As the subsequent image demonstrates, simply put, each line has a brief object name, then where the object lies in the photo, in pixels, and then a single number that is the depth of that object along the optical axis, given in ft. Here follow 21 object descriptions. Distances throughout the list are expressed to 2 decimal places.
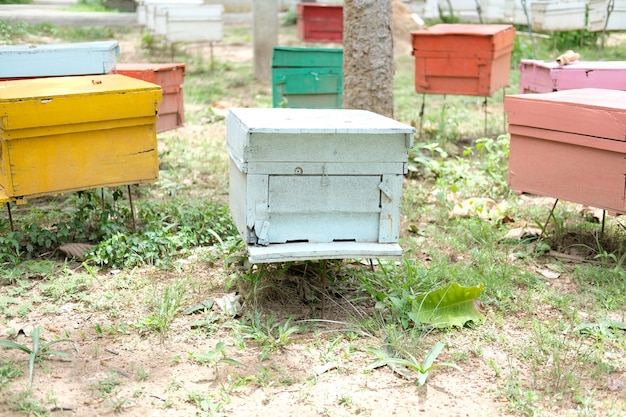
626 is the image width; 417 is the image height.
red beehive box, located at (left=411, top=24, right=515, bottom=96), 22.80
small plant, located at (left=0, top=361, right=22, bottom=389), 9.98
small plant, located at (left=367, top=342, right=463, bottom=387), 10.34
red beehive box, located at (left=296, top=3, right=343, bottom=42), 43.88
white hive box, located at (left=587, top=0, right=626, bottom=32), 32.24
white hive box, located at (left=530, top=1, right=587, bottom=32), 36.14
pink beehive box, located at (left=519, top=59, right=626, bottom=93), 16.88
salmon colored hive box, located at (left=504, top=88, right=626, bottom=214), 12.80
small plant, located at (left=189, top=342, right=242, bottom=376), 10.53
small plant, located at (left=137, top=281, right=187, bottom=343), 11.63
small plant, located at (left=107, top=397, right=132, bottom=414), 9.49
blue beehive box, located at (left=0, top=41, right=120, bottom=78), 16.01
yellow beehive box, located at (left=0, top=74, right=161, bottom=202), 12.96
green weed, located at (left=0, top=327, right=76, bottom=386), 10.59
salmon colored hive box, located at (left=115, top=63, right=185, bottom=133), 19.47
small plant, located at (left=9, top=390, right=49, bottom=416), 9.36
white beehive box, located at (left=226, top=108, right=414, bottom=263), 11.10
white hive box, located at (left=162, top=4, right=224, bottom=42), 35.94
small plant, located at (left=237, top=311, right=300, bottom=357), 11.21
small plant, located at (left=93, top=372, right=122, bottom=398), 9.90
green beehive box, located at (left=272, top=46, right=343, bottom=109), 23.52
